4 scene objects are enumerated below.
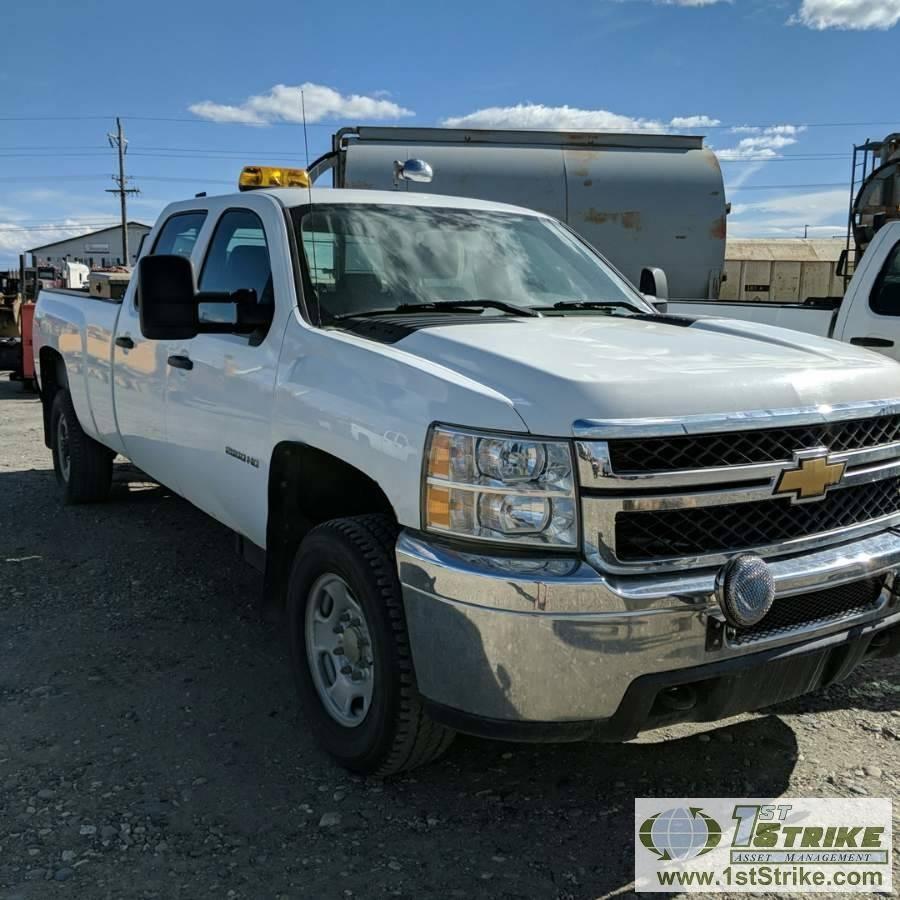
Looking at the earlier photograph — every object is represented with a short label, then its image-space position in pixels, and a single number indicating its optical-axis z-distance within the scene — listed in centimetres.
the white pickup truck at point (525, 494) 243
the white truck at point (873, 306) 572
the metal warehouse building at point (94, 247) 8112
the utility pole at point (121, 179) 5316
